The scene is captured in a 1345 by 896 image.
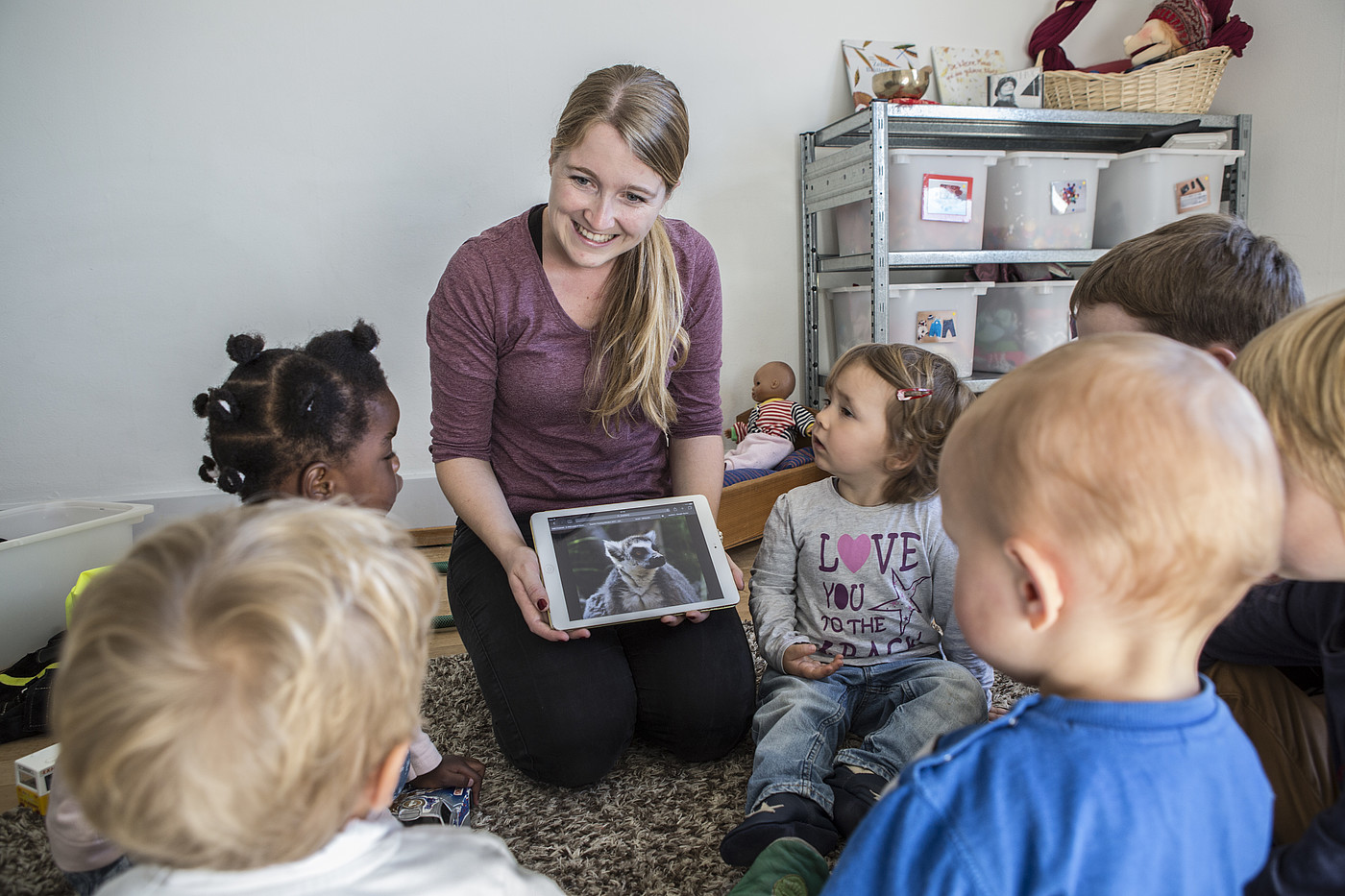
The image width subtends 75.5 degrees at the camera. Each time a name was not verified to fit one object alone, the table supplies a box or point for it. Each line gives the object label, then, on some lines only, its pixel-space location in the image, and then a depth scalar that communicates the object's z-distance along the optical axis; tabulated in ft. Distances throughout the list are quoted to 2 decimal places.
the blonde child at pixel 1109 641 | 1.54
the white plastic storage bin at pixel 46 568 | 4.93
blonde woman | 3.70
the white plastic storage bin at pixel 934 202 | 6.95
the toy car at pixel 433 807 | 3.29
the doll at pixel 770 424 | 7.11
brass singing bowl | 6.88
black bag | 4.29
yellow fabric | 3.85
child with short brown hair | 3.25
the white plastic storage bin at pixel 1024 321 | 7.61
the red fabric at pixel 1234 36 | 7.05
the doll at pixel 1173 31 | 7.11
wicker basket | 7.19
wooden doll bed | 6.56
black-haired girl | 3.42
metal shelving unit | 6.84
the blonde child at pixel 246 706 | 1.42
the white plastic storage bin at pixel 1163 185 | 7.37
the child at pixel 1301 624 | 1.87
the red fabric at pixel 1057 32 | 7.66
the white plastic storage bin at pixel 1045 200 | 7.27
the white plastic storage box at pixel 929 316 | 7.21
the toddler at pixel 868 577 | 3.66
